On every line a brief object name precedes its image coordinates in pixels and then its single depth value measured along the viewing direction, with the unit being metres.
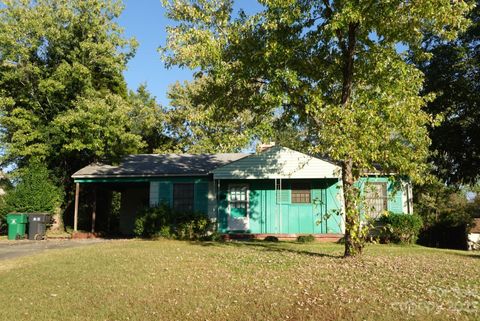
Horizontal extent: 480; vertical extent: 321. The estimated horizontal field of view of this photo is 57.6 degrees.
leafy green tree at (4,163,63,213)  20.66
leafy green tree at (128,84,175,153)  34.78
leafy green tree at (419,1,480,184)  21.11
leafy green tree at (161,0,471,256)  10.28
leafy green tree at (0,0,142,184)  20.80
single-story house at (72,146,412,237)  19.11
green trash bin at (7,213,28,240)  19.47
